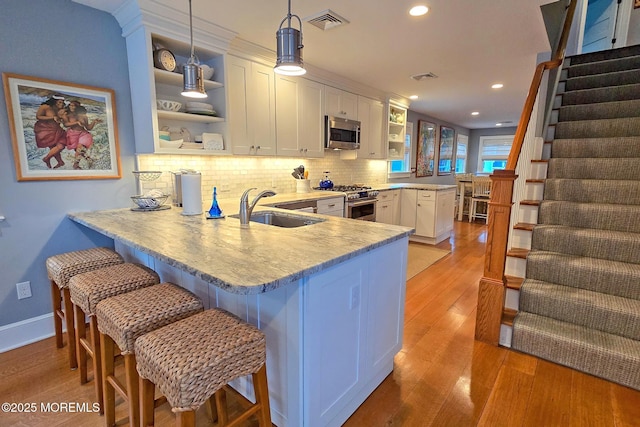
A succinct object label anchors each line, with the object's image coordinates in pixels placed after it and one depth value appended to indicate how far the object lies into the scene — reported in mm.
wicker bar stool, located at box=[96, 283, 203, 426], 1222
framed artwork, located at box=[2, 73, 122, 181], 2049
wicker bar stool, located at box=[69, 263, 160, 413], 1494
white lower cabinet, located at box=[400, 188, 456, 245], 4836
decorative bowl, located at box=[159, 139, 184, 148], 2488
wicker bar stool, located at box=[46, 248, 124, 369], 1808
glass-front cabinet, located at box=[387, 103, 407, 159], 5691
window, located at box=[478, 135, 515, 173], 9731
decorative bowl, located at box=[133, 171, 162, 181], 2562
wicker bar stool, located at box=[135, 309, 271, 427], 948
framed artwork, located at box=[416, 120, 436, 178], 7141
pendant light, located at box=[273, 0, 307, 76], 1578
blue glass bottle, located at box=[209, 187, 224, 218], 2080
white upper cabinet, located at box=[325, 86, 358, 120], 4066
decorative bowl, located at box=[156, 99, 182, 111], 2515
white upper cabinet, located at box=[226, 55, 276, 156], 2955
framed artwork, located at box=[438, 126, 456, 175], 8242
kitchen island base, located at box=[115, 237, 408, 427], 1228
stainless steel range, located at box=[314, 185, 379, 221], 4016
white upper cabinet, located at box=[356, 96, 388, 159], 4742
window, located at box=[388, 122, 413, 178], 6490
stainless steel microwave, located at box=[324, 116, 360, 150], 4062
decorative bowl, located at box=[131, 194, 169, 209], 2367
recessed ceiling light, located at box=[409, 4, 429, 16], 2322
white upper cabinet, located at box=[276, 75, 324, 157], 3447
